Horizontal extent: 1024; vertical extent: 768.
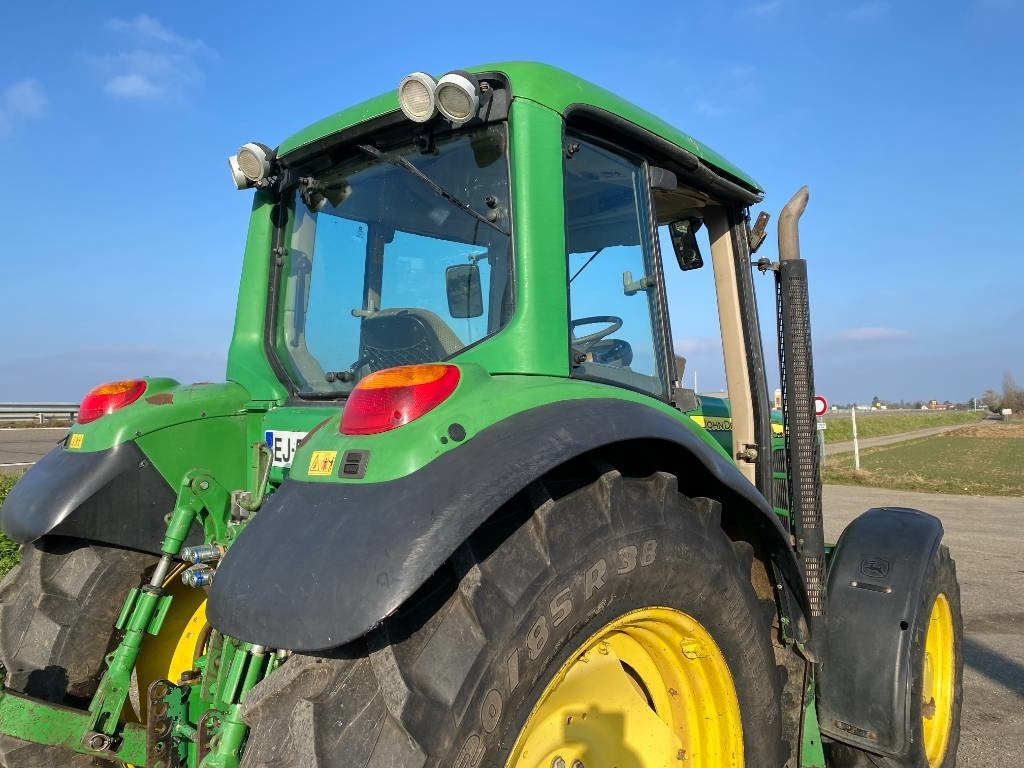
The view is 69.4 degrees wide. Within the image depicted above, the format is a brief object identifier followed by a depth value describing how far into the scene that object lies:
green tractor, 1.45
